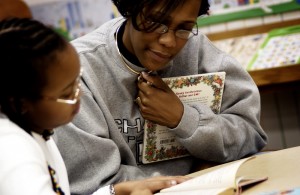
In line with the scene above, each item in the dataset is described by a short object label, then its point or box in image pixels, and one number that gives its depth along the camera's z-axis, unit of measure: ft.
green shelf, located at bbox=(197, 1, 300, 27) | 10.10
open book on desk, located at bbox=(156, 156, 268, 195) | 4.79
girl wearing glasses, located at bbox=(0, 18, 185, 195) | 3.90
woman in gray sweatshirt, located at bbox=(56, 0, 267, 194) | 5.66
